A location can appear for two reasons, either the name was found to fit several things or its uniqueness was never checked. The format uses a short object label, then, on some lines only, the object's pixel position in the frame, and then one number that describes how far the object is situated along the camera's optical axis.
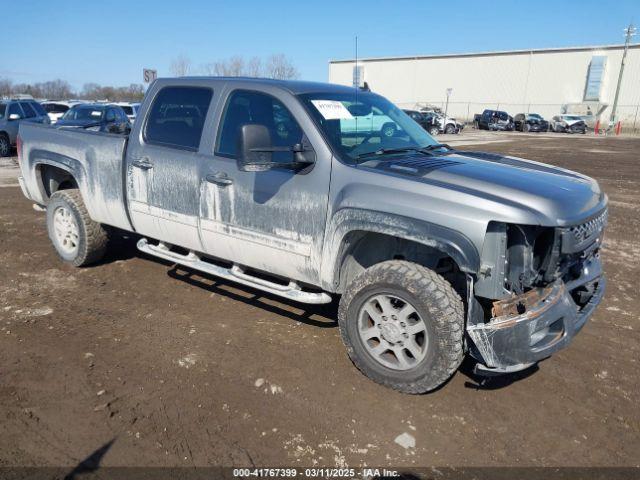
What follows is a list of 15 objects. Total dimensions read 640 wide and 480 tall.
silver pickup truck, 3.01
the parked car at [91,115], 15.54
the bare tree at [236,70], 39.57
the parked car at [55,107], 20.36
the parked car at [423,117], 30.36
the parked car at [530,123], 43.06
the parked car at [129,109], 20.47
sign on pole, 17.05
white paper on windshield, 3.82
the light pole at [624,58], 46.91
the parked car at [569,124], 43.06
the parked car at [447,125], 35.41
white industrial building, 51.53
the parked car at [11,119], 15.66
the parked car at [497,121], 43.12
